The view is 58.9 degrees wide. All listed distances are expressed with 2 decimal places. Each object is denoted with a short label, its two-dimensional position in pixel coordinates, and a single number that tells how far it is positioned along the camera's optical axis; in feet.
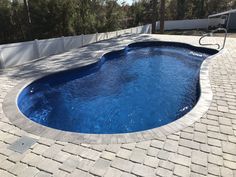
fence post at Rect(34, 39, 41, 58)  33.27
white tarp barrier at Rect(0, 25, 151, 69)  29.32
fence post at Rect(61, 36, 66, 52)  38.60
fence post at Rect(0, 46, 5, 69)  28.75
